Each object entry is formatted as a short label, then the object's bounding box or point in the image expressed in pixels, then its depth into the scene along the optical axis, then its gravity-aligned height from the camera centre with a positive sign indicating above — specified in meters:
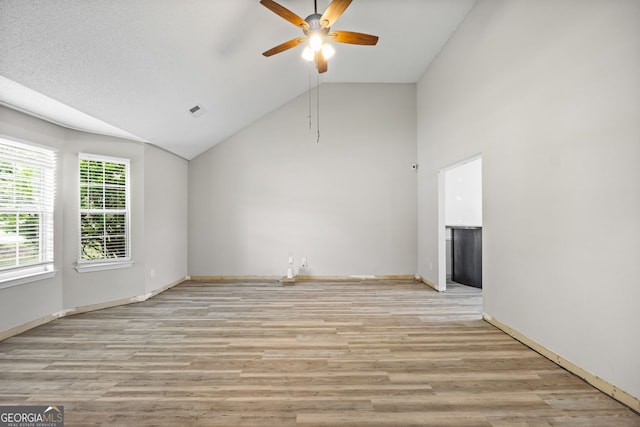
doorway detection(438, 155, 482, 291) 4.96 -0.23
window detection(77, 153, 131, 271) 4.01 +0.03
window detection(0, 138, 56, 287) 3.20 +0.05
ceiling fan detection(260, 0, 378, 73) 2.49 +1.73
